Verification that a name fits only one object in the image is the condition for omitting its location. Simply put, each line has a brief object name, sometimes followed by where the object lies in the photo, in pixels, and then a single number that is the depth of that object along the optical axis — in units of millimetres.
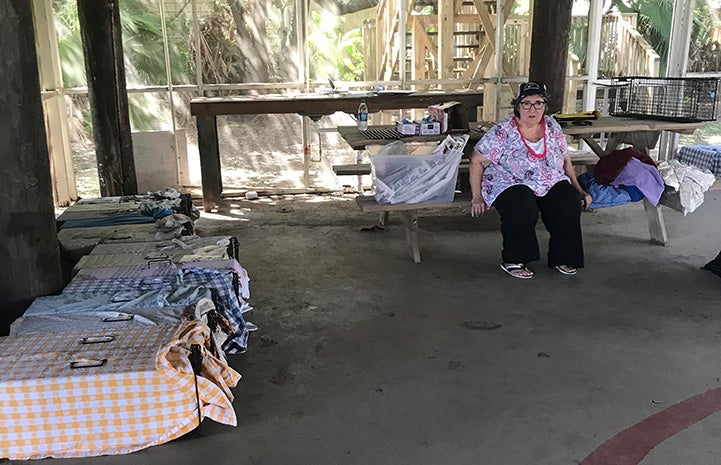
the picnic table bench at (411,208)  4699
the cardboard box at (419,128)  5168
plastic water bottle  5668
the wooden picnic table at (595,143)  4766
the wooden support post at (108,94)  5184
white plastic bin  4676
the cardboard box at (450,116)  5285
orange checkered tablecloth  2426
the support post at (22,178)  2840
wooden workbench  6449
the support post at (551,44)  5871
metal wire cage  5395
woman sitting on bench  4469
